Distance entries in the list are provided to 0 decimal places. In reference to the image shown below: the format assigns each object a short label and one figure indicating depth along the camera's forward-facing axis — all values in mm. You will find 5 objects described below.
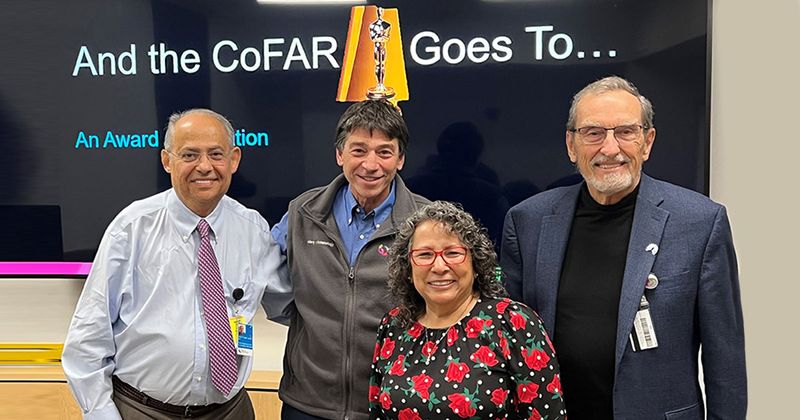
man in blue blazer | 1765
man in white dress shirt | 2021
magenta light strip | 3164
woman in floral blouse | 1727
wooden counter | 2979
